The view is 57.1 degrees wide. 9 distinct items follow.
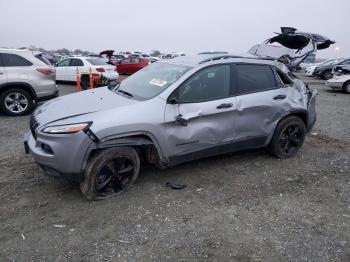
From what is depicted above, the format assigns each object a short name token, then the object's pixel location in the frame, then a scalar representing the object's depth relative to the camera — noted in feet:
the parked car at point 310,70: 78.95
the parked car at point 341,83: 47.06
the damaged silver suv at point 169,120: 11.69
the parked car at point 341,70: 53.52
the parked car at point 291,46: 21.06
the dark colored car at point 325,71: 69.49
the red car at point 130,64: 72.64
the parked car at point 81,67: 47.88
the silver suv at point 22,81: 25.84
